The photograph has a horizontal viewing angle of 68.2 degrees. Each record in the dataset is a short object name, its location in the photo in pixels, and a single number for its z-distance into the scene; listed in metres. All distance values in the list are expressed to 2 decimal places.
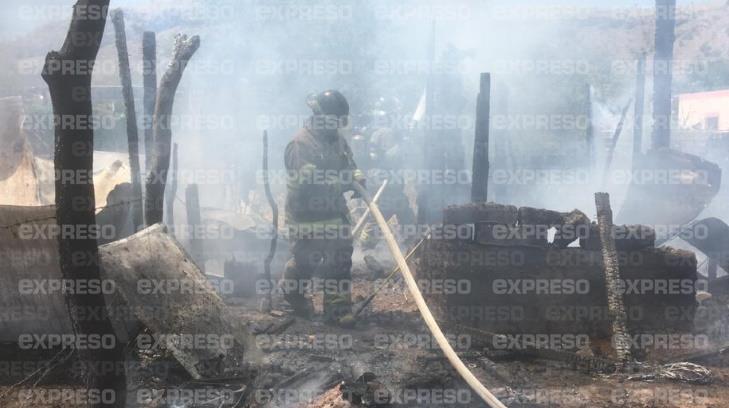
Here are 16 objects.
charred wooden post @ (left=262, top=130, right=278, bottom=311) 7.36
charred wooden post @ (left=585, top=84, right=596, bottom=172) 13.54
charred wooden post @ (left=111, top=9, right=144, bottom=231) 6.83
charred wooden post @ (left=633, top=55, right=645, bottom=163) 11.52
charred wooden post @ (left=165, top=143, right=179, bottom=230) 8.18
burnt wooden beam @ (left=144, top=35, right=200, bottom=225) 5.80
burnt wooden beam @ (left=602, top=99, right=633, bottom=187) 10.48
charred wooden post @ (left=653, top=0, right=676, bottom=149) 11.21
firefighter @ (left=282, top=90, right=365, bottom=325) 6.70
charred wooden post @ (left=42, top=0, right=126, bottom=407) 3.08
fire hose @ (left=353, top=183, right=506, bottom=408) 4.16
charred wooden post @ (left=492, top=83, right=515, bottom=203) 12.56
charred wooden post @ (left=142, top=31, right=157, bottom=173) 6.80
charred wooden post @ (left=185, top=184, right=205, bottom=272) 8.41
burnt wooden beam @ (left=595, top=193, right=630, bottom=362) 5.09
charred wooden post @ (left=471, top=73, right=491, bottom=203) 7.18
